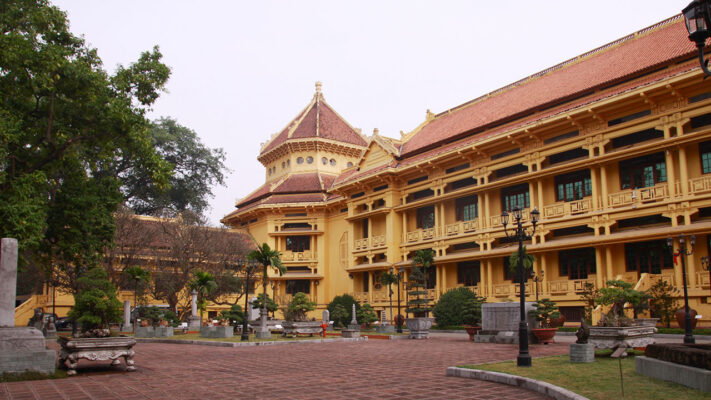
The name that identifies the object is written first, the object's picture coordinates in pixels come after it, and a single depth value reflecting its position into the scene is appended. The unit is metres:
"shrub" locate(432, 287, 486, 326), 28.81
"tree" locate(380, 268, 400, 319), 32.97
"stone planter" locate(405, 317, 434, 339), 26.38
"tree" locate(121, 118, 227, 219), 52.69
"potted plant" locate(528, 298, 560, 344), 19.50
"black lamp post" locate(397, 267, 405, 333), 29.93
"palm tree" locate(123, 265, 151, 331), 31.83
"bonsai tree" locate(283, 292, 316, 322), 29.25
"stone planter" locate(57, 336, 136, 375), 12.80
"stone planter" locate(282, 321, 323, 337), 28.23
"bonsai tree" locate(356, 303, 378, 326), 34.38
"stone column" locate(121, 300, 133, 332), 34.88
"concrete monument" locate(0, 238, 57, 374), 11.91
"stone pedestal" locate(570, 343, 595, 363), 12.80
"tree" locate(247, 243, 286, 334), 27.39
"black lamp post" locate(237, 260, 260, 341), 24.75
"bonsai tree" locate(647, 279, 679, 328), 22.48
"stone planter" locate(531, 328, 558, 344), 19.44
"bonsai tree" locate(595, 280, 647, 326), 15.09
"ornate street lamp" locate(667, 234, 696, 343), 16.88
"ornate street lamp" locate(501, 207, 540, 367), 12.27
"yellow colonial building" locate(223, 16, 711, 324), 24.02
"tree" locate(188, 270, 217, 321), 31.91
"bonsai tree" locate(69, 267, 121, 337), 13.53
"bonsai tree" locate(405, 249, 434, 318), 28.86
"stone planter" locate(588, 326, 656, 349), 14.37
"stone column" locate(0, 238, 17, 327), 12.67
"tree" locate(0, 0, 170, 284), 15.54
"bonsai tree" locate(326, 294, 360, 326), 37.03
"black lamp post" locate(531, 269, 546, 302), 28.55
